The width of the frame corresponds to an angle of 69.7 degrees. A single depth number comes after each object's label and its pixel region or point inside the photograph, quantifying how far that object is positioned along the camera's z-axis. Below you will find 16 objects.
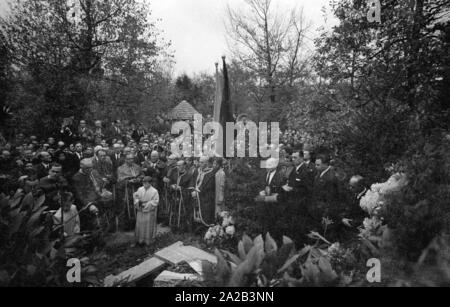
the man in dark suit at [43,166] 6.75
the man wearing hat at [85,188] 6.24
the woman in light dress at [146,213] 6.87
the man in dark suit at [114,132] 14.15
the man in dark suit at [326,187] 5.16
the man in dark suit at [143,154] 10.23
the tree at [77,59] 12.61
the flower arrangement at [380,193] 3.75
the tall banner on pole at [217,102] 8.48
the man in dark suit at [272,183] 5.29
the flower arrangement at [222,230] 5.69
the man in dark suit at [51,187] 5.52
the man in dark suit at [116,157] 9.19
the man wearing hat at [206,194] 7.59
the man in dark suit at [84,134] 11.38
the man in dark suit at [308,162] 6.69
